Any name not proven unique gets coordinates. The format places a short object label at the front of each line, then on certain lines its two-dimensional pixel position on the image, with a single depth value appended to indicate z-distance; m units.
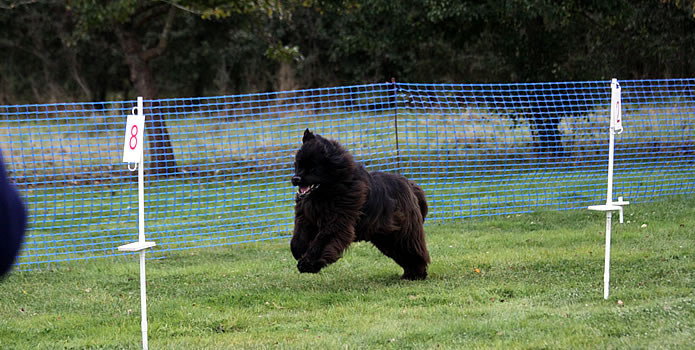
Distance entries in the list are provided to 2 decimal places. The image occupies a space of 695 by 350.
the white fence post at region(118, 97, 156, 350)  9.64
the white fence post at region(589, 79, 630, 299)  11.49
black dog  13.03
